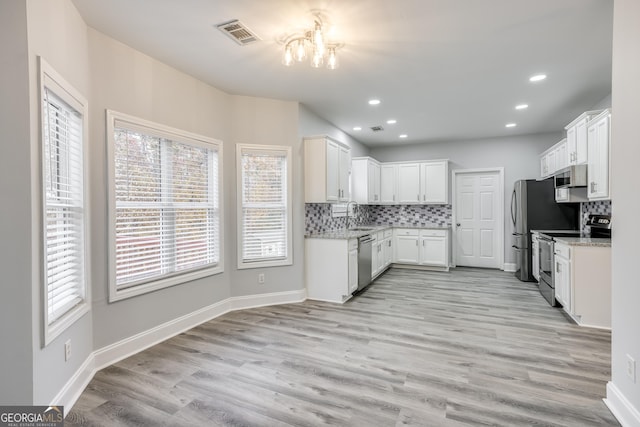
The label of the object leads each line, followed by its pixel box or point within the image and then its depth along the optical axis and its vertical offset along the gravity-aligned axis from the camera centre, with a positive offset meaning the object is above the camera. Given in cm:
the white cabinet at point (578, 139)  358 +85
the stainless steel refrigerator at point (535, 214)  500 -10
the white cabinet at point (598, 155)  310 +55
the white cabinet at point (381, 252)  536 -79
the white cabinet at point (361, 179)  605 +59
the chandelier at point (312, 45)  232 +136
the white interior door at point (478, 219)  636 -22
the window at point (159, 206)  271 +5
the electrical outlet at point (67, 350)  205 -93
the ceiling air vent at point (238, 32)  241 +144
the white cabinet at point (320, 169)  427 +56
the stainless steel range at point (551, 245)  388 -51
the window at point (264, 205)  397 +6
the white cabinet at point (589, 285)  324 -82
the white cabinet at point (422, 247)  616 -78
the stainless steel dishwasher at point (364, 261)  462 -79
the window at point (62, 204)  185 +5
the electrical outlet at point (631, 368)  174 -91
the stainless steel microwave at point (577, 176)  384 +40
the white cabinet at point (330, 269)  420 -81
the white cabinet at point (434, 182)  634 +55
